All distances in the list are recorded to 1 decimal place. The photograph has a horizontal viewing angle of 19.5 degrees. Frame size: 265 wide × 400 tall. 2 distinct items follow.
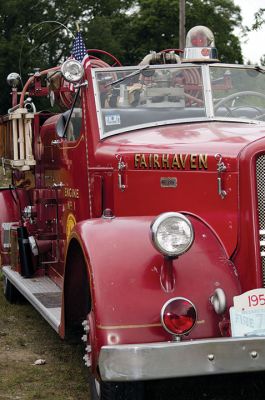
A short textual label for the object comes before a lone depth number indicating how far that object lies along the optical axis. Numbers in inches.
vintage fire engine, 144.8
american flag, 214.1
